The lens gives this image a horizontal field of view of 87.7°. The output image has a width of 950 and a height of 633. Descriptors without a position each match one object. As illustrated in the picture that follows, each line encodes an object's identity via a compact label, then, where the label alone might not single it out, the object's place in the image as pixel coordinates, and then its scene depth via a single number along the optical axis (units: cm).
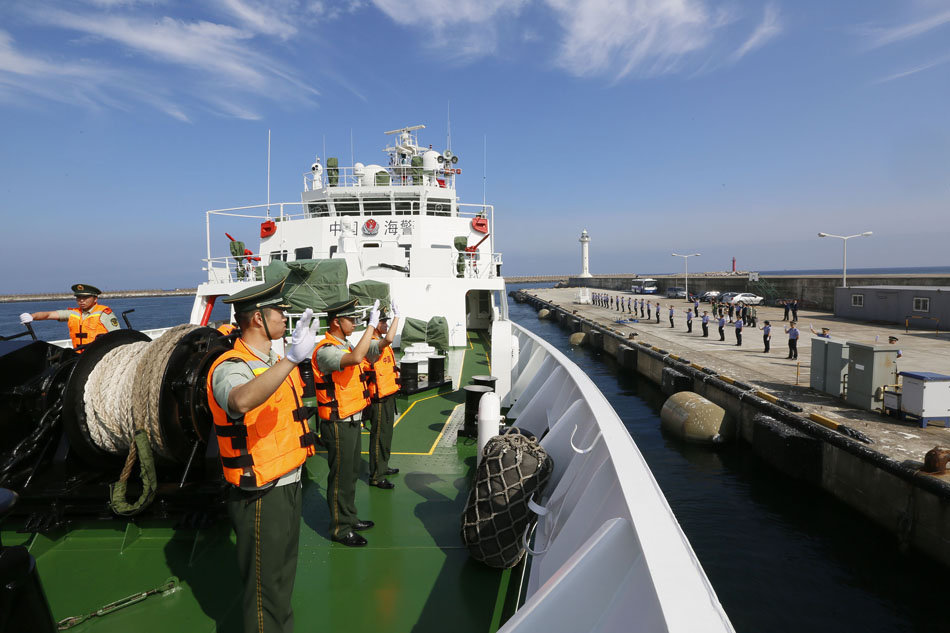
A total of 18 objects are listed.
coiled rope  336
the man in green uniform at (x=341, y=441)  391
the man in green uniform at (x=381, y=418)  489
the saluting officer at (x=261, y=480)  249
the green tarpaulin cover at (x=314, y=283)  1004
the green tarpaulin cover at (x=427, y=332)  1110
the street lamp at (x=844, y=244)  2834
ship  196
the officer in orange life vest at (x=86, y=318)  539
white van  5775
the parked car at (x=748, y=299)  3614
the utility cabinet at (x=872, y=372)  956
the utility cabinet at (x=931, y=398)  854
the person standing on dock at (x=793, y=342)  1535
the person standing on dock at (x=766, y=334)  1748
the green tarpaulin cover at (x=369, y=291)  1083
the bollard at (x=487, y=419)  417
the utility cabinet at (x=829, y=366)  1080
